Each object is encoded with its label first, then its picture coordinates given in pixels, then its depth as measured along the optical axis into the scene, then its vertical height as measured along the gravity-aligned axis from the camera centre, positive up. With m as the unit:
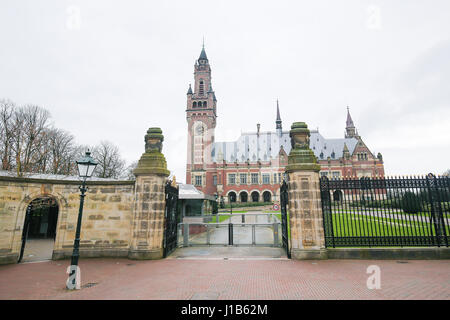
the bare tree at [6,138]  20.66 +6.19
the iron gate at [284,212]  8.68 -0.21
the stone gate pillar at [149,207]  8.30 +0.01
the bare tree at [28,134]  20.27 +6.59
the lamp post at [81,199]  5.39 +0.22
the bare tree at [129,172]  42.26 +6.41
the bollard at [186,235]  10.73 -1.26
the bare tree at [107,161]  36.08 +7.21
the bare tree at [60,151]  26.19 +6.78
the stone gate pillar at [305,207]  7.88 -0.01
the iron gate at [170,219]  8.98 -0.50
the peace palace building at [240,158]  55.72 +11.71
